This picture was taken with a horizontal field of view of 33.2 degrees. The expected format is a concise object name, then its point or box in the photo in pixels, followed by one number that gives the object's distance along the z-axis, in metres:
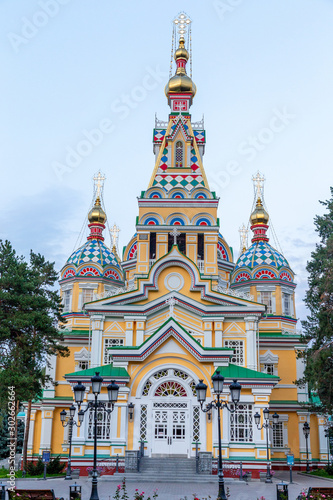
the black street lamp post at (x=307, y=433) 29.17
